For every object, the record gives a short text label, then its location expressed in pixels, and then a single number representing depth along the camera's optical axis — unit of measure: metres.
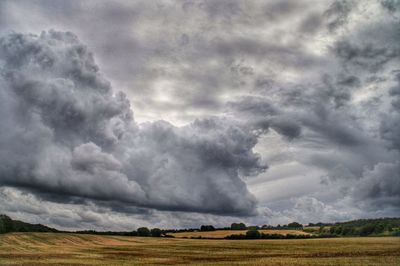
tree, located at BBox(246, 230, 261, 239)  141.12
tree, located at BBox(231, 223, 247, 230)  186.50
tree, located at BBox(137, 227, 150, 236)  176.61
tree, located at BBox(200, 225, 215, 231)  184.85
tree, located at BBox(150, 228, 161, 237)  170.50
